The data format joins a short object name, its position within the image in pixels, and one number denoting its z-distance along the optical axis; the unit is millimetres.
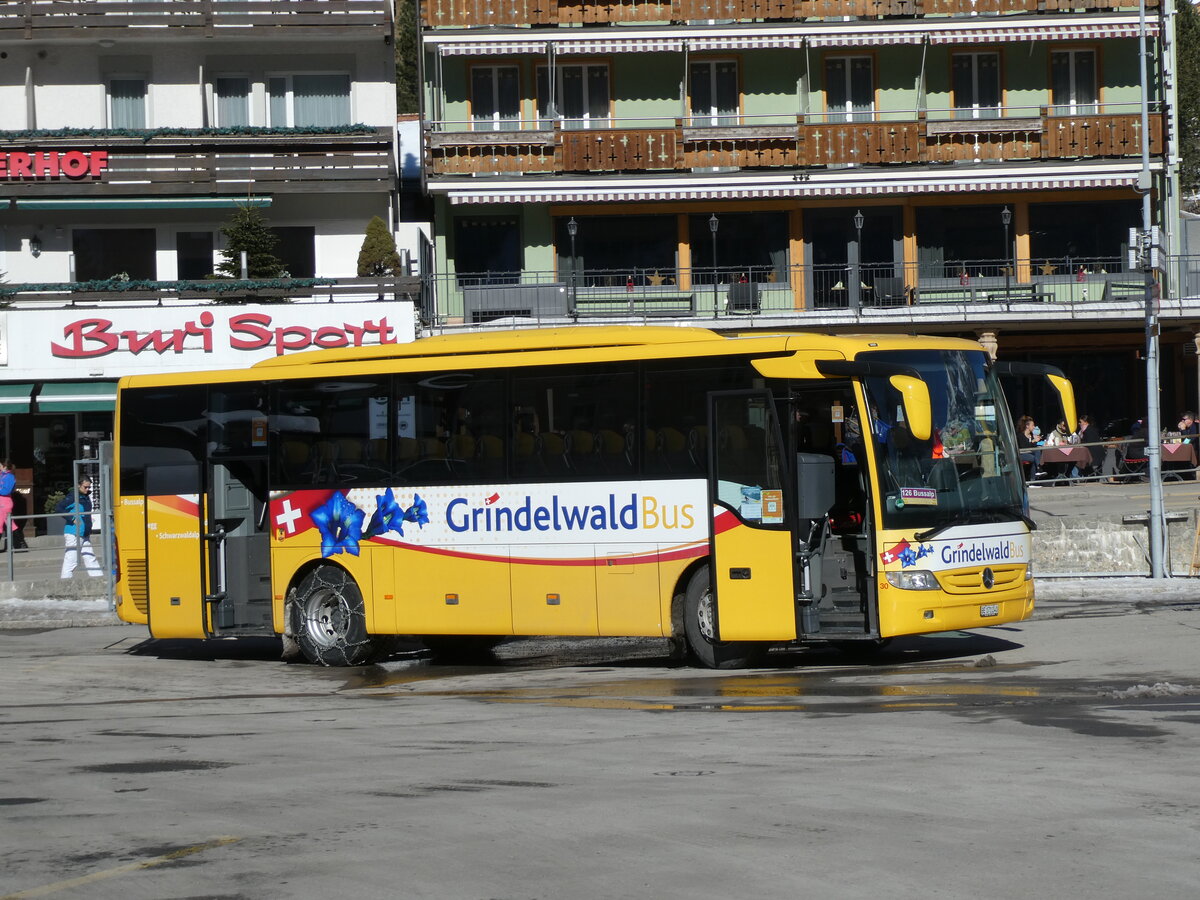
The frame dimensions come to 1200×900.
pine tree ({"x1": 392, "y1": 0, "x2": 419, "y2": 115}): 67562
